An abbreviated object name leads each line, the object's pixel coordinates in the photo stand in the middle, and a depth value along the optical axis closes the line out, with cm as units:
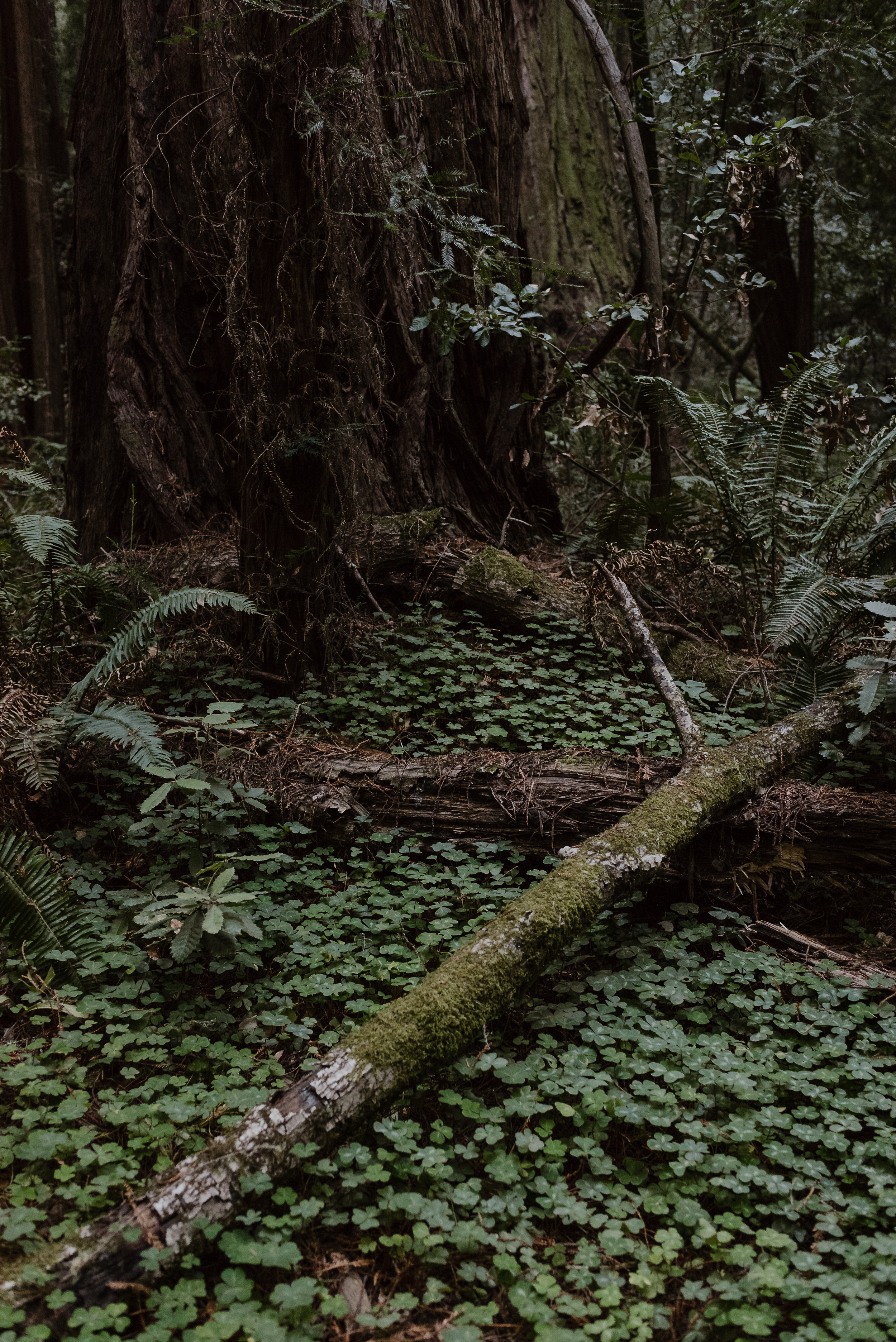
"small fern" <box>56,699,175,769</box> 343
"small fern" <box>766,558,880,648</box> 456
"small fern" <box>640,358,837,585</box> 543
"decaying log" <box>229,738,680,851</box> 394
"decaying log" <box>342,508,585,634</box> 588
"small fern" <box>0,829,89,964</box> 316
